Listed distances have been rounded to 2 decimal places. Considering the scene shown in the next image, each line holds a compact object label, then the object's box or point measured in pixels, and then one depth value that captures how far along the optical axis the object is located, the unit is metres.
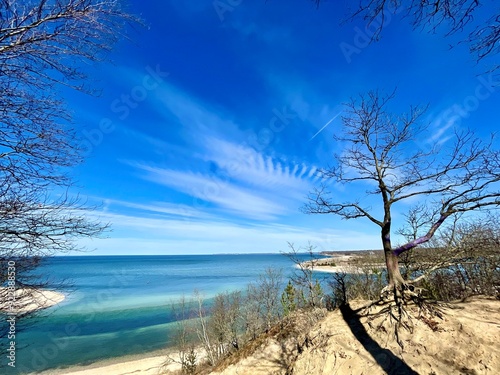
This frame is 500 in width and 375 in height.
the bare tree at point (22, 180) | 3.30
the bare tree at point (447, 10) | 2.69
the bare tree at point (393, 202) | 6.48
